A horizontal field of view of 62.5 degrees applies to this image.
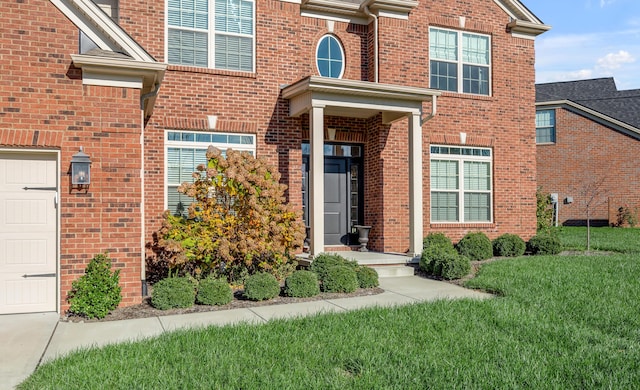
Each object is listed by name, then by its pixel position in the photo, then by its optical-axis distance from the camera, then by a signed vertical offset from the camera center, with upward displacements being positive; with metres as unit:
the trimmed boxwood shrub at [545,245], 13.21 -1.08
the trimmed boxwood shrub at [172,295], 7.42 -1.29
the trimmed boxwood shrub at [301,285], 8.20 -1.29
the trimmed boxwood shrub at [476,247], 12.16 -1.03
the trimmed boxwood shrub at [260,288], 7.96 -1.28
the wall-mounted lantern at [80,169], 7.19 +0.48
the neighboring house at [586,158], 24.55 +2.11
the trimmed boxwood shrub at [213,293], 7.66 -1.31
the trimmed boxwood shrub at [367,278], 9.02 -1.29
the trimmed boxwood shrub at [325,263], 8.91 -1.05
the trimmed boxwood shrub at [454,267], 9.74 -1.20
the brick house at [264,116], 7.29 +1.68
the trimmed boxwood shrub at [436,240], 11.95 -0.86
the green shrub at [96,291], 6.93 -1.17
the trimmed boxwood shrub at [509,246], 12.85 -1.07
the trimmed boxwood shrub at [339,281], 8.59 -1.27
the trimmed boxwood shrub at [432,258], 10.16 -1.11
